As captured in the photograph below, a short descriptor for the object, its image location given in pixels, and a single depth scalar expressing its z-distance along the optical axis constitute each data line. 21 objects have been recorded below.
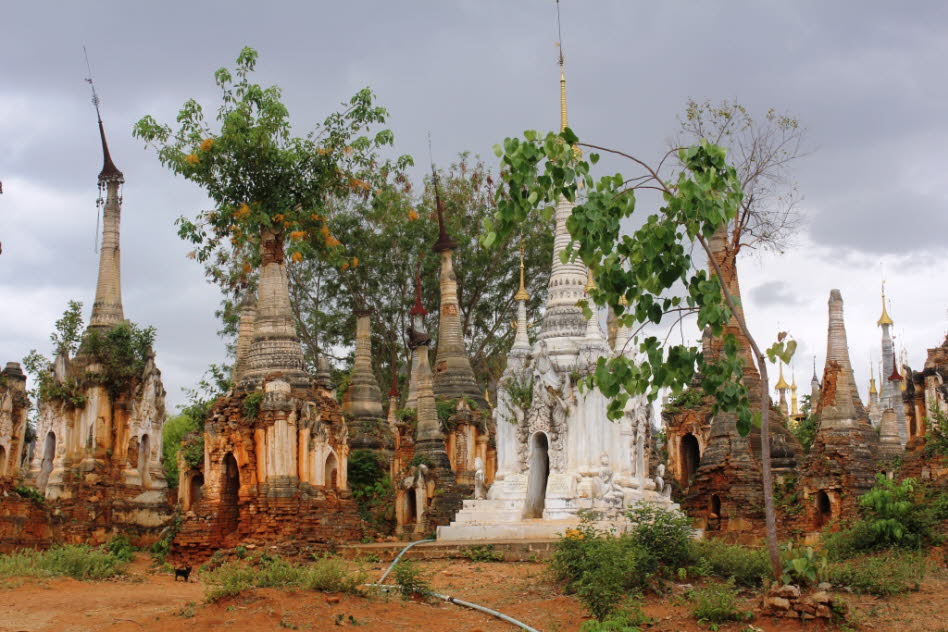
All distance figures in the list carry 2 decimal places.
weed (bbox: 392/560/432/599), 12.77
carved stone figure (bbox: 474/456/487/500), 20.12
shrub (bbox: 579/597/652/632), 10.13
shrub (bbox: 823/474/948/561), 14.61
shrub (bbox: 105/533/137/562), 19.91
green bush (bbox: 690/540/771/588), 13.05
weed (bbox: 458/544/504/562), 16.62
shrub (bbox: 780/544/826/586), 10.73
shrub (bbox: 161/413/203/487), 32.18
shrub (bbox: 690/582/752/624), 10.88
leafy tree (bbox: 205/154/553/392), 36.97
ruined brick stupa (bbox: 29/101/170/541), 22.17
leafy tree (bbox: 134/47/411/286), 21.05
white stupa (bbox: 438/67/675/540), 18.59
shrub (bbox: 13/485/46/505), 19.70
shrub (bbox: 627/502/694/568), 13.61
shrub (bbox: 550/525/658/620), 11.48
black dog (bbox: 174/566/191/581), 15.33
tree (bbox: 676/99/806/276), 23.80
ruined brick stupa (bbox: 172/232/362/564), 18.72
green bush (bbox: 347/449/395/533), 22.78
